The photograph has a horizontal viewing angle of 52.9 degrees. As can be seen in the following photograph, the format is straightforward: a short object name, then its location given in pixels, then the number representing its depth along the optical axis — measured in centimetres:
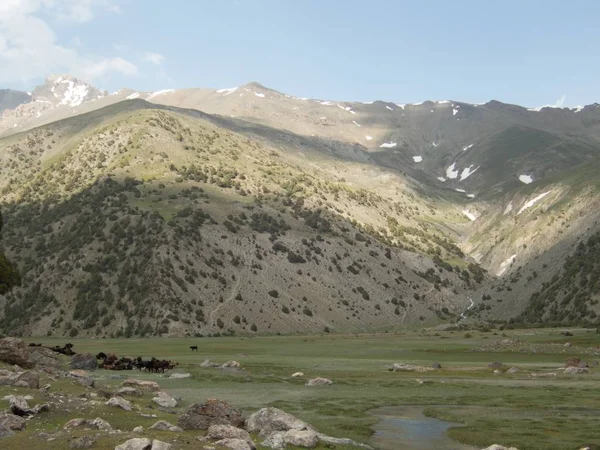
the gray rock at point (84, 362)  5150
